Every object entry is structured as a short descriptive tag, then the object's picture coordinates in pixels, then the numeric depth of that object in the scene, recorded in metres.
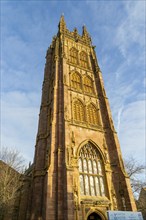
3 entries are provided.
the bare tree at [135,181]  20.53
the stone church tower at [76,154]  13.64
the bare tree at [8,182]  13.93
